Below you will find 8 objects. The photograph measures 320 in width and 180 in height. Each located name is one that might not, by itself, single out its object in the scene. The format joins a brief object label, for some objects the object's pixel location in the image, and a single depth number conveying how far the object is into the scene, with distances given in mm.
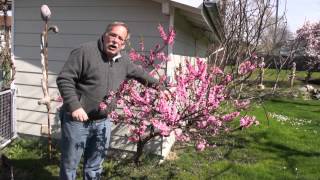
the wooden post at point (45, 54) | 5449
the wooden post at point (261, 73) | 6553
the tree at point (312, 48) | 25781
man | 3611
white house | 6176
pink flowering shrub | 4340
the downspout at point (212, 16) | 6056
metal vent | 6277
